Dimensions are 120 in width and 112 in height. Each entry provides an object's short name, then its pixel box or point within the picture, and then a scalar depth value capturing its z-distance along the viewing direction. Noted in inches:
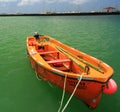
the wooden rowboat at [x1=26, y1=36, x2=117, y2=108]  136.9
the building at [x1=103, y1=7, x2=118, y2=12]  2495.3
